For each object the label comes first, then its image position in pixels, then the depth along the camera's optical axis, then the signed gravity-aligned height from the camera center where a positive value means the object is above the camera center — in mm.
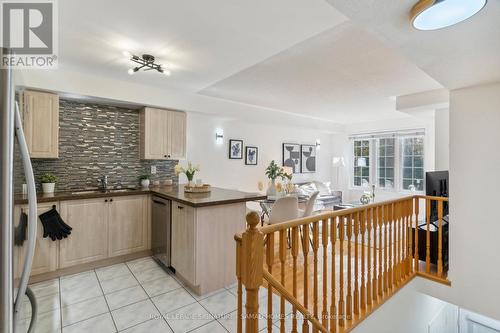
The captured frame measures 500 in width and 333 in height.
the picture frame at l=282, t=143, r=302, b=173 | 6312 +268
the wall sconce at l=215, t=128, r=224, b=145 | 4957 +603
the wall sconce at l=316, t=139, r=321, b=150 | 7193 +655
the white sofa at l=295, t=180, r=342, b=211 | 6039 -741
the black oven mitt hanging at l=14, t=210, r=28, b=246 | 1022 -300
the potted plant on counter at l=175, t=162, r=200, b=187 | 3351 -109
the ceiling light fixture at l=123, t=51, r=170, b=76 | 2532 +1115
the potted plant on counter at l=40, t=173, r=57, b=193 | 3021 -235
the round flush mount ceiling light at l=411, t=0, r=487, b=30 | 1082 +733
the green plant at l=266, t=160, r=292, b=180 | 4364 -133
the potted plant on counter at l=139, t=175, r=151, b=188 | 3765 -250
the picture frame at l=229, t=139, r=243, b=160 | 5191 +357
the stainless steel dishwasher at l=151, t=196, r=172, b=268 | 2947 -838
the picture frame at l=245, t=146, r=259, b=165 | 5512 +244
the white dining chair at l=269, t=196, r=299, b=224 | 3229 -593
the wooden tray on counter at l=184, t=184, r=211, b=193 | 3129 -310
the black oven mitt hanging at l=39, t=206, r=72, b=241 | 2660 -677
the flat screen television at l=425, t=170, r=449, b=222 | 2919 -249
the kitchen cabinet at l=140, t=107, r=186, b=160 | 3689 +490
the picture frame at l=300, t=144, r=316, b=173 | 6753 +221
